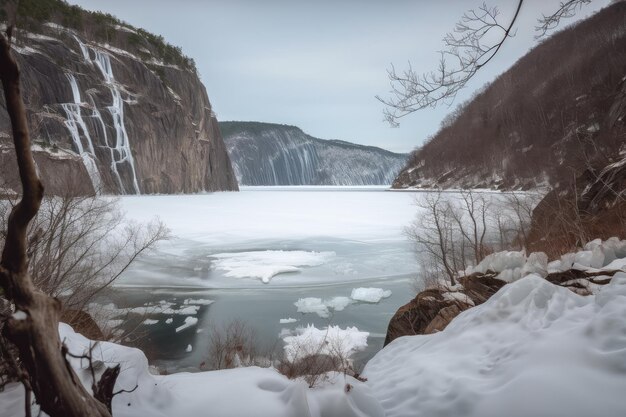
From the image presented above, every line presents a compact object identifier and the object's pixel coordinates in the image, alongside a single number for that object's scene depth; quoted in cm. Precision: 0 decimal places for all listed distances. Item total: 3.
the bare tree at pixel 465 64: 276
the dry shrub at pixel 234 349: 839
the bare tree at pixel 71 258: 1092
